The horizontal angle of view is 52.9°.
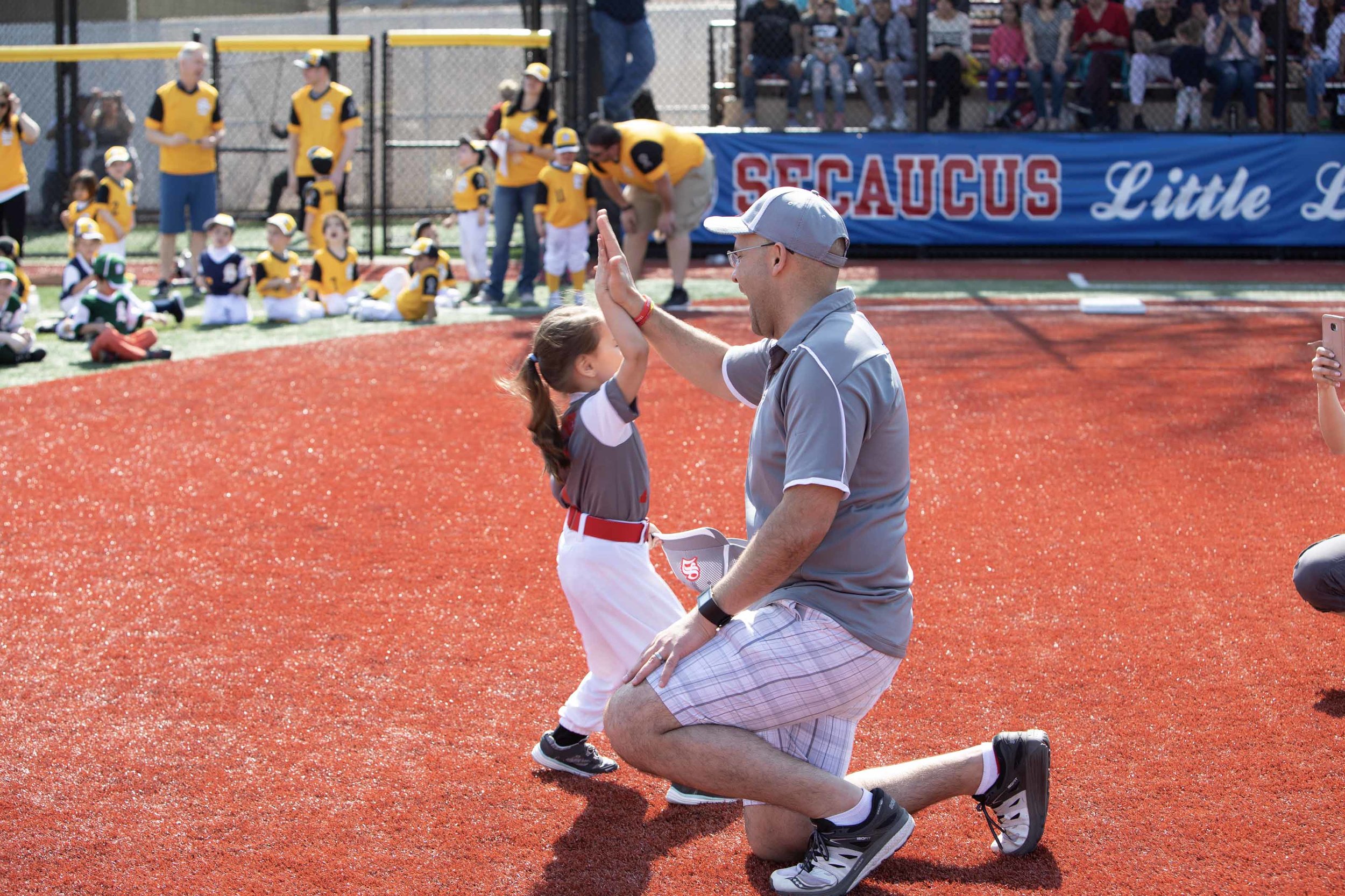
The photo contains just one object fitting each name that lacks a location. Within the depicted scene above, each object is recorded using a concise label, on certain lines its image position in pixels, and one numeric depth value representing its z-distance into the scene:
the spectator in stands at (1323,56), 15.41
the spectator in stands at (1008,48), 16.03
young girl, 3.89
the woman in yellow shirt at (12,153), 13.23
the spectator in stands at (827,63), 15.82
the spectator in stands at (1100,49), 15.62
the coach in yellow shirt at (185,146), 12.98
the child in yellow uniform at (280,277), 11.80
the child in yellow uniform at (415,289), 11.82
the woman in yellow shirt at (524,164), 12.35
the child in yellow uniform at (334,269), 12.55
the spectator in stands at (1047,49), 15.77
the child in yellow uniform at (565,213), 12.25
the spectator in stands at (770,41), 16.17
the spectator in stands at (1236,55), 15.39
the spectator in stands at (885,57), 15.73
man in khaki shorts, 11.51
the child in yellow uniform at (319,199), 12.92
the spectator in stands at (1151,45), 15.79
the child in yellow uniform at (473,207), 13.24
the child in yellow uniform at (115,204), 13.05
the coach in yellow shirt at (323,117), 13.17
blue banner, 14.73
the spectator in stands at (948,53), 15.49
